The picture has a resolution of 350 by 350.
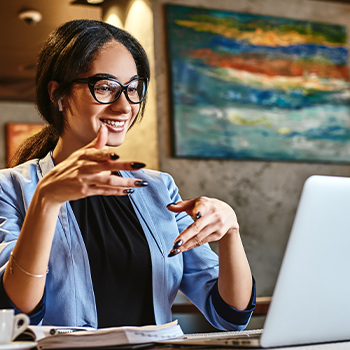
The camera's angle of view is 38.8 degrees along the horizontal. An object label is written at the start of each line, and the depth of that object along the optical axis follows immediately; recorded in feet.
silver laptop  2.30
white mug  2.42
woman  3.29
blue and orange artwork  10.60
